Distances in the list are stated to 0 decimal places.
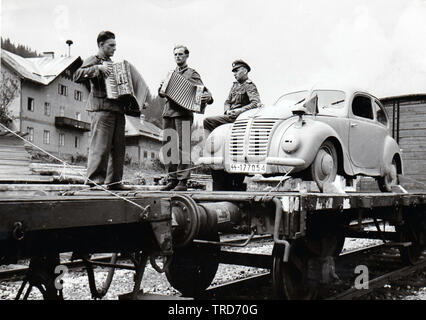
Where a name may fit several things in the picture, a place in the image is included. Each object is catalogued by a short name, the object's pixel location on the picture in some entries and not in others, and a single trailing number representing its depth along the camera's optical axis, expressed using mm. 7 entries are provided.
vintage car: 5969
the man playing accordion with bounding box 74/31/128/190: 5777
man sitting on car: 7047
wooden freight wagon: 13570
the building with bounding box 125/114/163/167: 44281
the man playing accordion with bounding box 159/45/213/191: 6455
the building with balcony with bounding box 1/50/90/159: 26969
